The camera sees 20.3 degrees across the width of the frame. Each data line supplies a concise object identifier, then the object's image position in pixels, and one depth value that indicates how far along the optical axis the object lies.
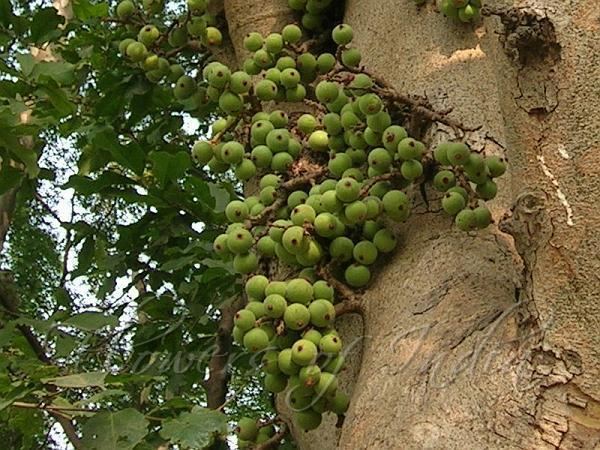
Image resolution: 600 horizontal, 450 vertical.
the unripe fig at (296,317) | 1.93
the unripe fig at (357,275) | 2.01
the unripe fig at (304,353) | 1.90
